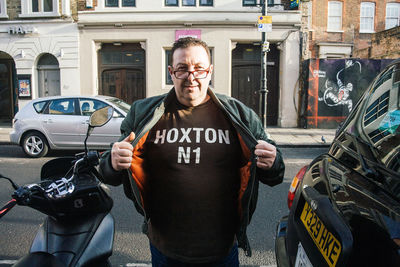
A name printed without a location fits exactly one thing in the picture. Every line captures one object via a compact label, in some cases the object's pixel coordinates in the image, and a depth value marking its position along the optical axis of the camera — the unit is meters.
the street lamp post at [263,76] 10.52
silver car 7.73
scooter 1.70
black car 1.10
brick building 19.36
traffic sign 10.14
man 1.68
